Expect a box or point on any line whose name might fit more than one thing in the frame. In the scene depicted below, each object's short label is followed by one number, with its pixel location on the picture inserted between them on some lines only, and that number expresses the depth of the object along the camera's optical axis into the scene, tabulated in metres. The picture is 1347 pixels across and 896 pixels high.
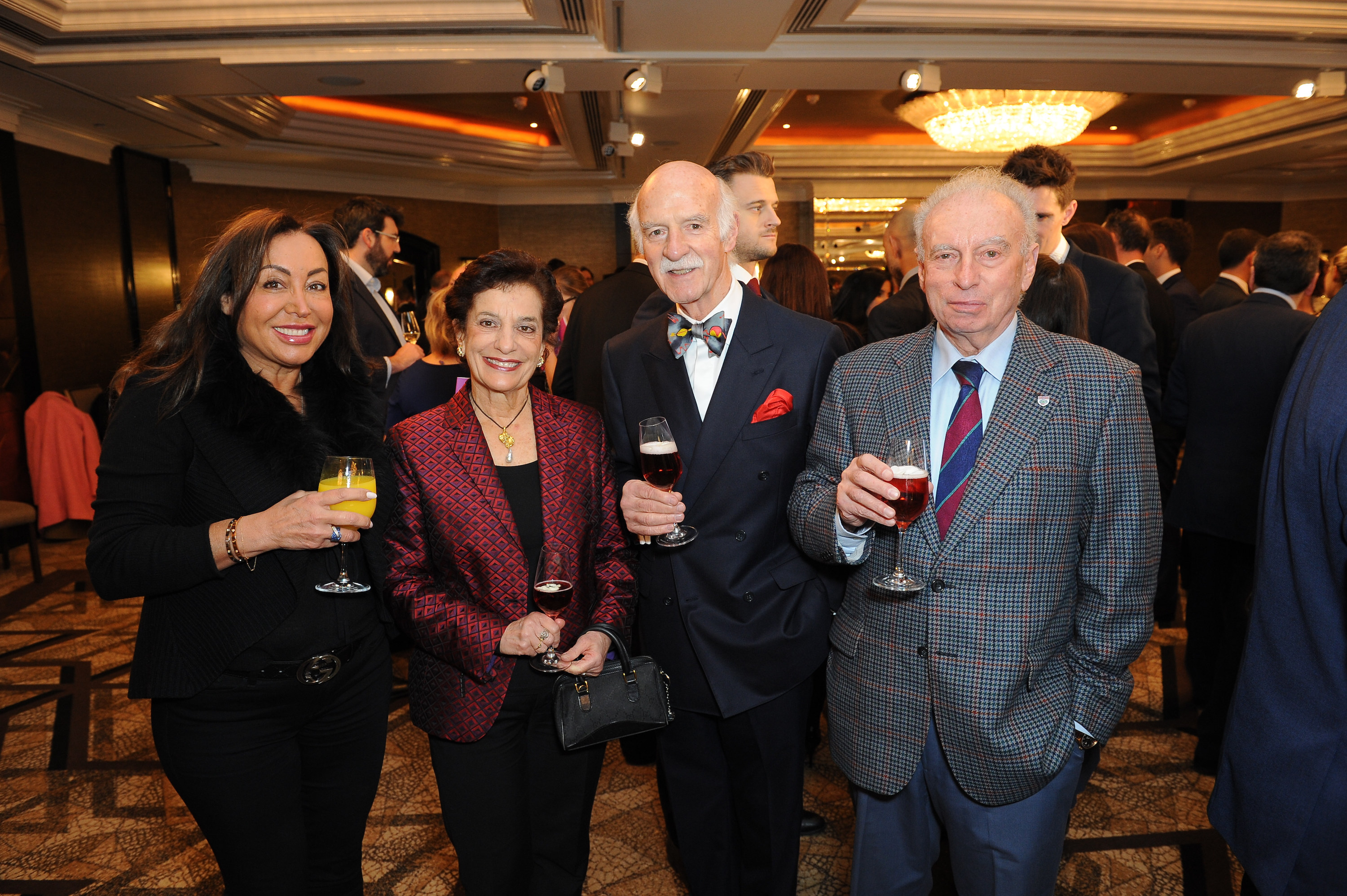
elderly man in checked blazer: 1.63
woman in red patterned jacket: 1.86
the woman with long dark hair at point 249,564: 1.64
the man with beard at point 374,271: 4.22
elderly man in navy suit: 1.99
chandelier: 7.86
